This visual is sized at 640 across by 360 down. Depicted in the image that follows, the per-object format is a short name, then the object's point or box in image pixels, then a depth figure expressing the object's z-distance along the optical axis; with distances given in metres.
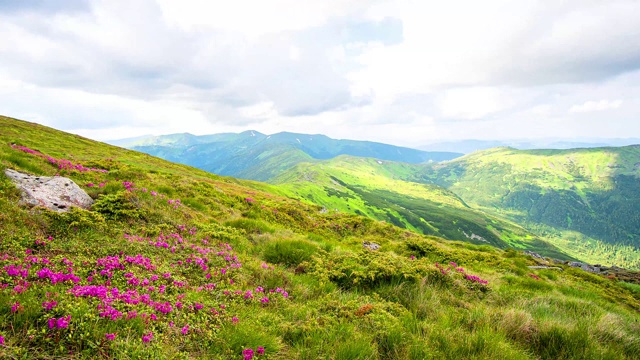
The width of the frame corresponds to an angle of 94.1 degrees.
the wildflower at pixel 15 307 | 4.22
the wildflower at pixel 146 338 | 4.42
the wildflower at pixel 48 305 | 4.39
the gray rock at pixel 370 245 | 19.78
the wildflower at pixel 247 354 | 4.77
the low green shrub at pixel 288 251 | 10.20
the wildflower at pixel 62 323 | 4.11
